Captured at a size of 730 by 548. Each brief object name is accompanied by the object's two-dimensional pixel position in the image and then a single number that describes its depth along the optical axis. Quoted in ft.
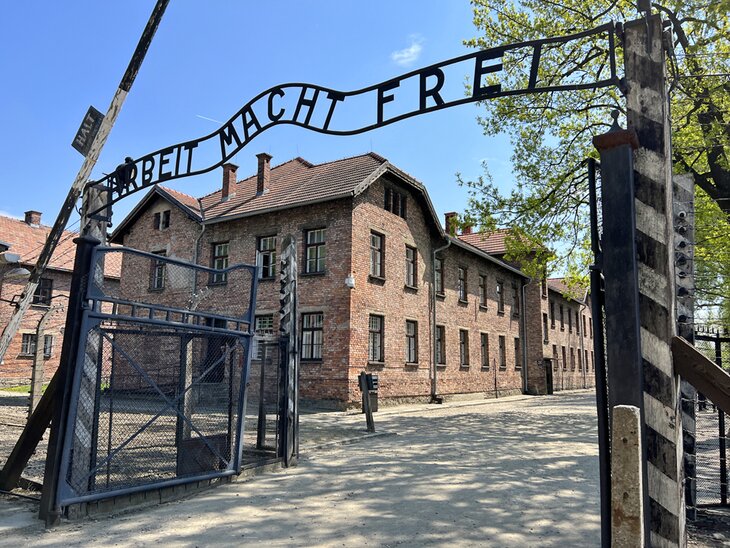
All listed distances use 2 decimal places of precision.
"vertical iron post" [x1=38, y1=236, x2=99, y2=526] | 15.39
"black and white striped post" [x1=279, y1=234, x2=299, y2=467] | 25.25
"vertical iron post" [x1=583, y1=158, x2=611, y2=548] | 8.75
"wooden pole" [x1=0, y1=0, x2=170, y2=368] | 21.38
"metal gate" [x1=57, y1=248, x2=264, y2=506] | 16.38
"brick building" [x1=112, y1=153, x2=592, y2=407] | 59.88
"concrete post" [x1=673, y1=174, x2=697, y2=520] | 16.97
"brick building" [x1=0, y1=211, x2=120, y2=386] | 90.17
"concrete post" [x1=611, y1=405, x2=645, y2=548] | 7.02
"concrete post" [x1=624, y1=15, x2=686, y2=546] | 9.85
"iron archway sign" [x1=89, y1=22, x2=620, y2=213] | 13.63
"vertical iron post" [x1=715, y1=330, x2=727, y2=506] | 18.21
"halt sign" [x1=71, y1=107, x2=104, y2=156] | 21.71
